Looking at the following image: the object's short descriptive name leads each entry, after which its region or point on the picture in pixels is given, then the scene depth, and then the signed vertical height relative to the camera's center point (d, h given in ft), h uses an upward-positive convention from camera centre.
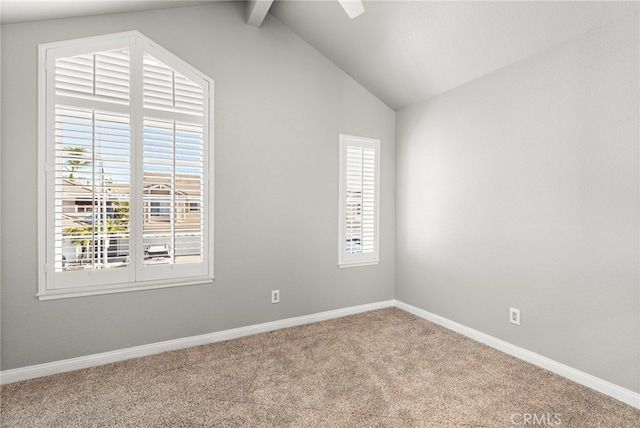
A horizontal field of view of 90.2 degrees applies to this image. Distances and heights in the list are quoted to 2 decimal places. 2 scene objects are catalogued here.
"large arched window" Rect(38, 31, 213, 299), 7.52 +1.21
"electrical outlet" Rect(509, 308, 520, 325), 8.58 -2.74
